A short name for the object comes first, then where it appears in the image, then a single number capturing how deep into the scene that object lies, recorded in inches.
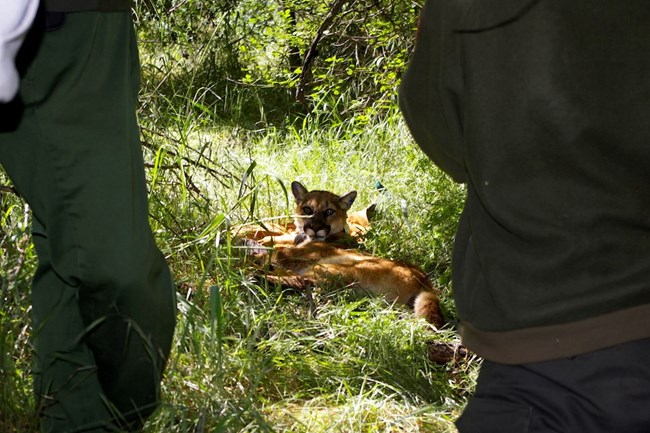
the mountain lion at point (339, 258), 201.0
